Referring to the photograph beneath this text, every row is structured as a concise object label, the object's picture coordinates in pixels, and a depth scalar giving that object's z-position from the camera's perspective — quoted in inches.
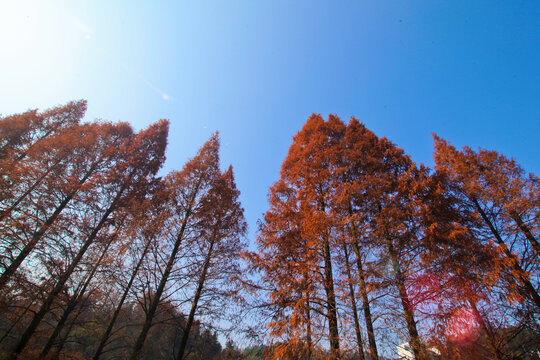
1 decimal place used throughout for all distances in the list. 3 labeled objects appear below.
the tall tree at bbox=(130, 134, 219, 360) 298.0
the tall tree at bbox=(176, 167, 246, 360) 325.7
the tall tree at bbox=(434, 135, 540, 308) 306.7
